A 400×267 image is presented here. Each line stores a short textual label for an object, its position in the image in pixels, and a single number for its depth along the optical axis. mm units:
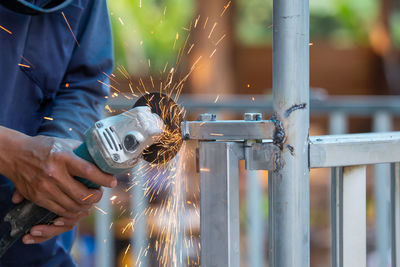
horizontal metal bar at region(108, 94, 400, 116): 3717
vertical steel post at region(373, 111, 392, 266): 3515
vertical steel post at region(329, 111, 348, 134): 3865
